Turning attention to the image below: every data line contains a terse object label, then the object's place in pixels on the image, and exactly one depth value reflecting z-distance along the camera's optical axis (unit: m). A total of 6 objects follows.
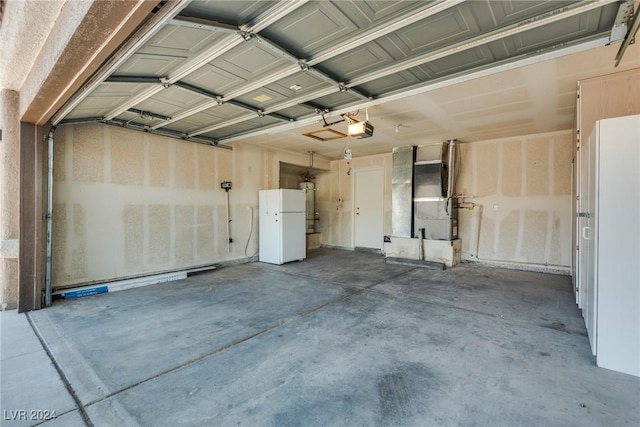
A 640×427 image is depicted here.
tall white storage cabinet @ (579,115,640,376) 1.94
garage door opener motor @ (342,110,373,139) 3.59
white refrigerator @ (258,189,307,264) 5.77
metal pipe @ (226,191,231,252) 5.71
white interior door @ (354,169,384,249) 7.34
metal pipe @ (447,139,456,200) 5.71
